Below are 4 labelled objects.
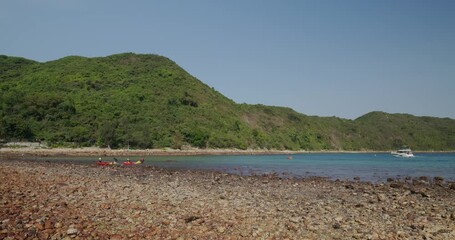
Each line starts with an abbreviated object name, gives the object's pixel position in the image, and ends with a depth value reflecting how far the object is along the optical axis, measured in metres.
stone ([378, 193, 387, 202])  18.52
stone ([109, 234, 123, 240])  10.18
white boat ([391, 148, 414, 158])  111.22
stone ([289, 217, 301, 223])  12.90
